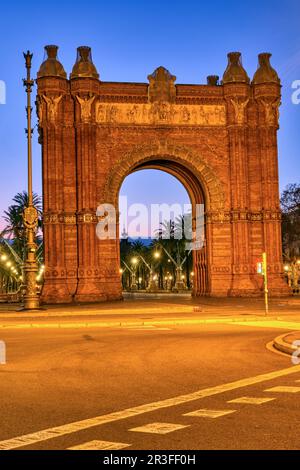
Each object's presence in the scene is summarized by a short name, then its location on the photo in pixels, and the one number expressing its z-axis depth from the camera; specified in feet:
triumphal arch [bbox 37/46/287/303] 145.48
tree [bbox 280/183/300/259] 272.51
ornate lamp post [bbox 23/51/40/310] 107.04
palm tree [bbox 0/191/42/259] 241.55
